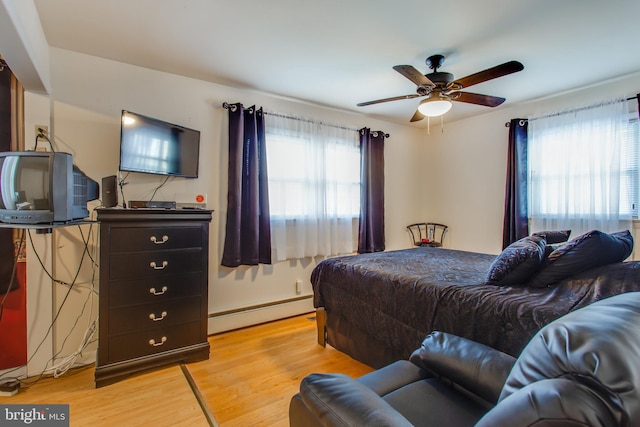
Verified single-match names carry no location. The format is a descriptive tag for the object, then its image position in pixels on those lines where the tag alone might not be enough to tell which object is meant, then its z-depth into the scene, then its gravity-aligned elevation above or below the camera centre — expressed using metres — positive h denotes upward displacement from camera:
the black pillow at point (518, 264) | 1.67 -0.26
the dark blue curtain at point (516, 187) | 3.50 +0.33
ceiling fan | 2.16 +1.01
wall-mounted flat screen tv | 2.42 +0.57
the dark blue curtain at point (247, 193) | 3.05 +0.22
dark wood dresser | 2.10 -0.55
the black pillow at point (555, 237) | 2.05 -0.14
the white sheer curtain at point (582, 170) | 2.91 +0.47
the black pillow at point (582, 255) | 1.53 -0.20
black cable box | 2.32 +0.08
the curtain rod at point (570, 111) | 2.85 +1.09
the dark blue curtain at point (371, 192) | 3.98 +0.30
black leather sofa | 0.58 -0.43
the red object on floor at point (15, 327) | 2.16 -0.81
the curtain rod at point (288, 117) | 3.08 +1.10
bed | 1.41 -0.47
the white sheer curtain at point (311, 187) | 3.39 +0.33
